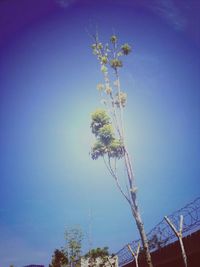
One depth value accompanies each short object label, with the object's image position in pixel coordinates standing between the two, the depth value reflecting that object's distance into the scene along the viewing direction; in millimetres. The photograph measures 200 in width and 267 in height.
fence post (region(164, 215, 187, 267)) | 10062
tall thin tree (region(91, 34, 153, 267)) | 12477
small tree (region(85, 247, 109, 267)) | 30609
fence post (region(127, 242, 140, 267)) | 14350
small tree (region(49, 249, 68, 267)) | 35594
